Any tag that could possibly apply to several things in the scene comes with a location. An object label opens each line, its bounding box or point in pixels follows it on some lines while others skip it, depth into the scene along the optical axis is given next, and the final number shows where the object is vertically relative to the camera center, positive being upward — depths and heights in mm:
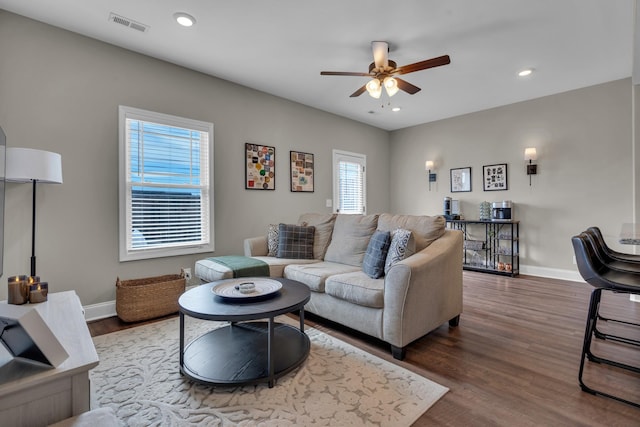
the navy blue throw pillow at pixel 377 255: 2512 -333
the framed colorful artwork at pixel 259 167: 4156 +718
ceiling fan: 2912 +1397
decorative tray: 1892 -494
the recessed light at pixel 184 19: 2572 +1747
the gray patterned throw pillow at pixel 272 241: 3637 -295
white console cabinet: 889 -546
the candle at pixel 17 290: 1477 -361
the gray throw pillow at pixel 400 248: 2477 -269
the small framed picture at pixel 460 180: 5383 +661
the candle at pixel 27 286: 1540 -351
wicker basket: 2807 -778
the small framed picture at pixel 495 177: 4965 +651
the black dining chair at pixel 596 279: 1629 -366
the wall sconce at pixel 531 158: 4533 +884
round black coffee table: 1730 -919
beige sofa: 2127 -526
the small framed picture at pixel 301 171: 4738 +735
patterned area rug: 1532 -1022
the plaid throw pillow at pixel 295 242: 3469 -295
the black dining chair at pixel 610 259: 2125 -341
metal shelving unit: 4738 -504
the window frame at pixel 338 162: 5410 +984
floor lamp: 2176 +390
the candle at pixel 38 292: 1585 -398
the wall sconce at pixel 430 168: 5781 +934
